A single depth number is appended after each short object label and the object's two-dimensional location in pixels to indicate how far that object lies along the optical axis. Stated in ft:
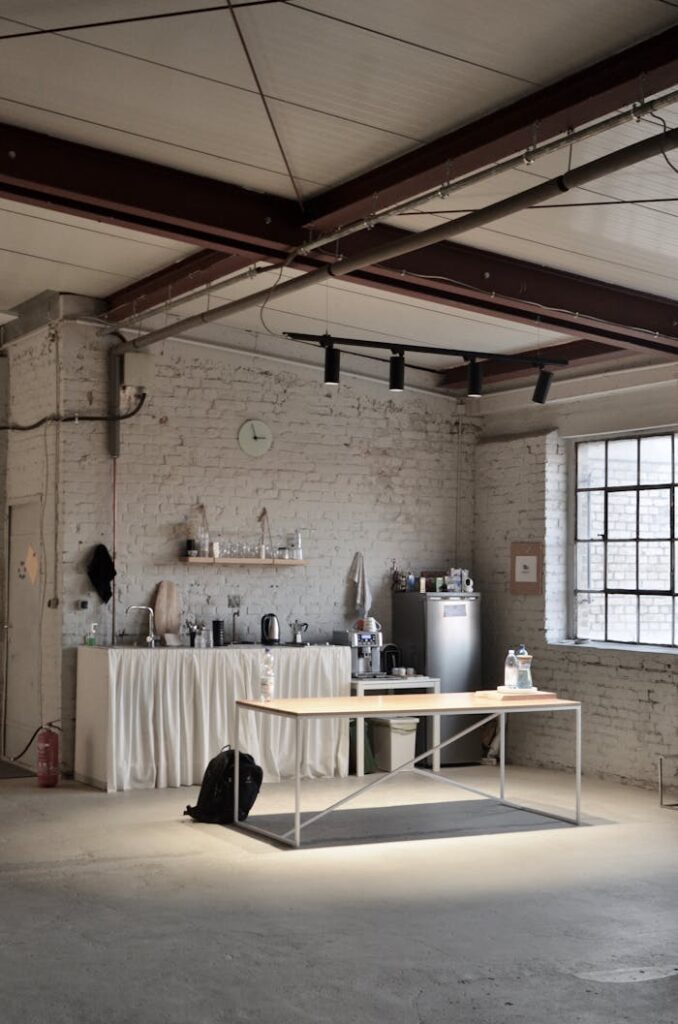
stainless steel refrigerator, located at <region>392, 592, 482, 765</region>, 34.76
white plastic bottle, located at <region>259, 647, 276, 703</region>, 26.25
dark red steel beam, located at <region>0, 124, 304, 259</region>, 19.97
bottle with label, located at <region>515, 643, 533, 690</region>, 27.53
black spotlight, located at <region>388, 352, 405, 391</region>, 27.94
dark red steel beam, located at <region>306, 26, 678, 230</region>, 15.19
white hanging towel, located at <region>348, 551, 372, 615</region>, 35.29
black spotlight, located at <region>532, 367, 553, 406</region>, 30.17
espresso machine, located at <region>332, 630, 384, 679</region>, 33.96
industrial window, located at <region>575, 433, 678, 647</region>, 32.27
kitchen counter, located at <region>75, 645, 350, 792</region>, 29.68
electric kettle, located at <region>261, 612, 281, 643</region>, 32.81
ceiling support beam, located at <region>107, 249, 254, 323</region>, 26.30
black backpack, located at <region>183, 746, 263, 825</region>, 26.09
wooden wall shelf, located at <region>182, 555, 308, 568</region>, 32.48
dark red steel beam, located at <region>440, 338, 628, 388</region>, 33.06
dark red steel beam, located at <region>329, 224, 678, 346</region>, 24.41
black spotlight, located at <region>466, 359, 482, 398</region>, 28.89
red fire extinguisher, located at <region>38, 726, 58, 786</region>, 29.86
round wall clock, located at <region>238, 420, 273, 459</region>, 33.94
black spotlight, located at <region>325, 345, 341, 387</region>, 27.27
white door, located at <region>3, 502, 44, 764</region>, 32.91
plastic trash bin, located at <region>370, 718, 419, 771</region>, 33.42
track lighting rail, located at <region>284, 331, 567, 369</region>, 26.09
